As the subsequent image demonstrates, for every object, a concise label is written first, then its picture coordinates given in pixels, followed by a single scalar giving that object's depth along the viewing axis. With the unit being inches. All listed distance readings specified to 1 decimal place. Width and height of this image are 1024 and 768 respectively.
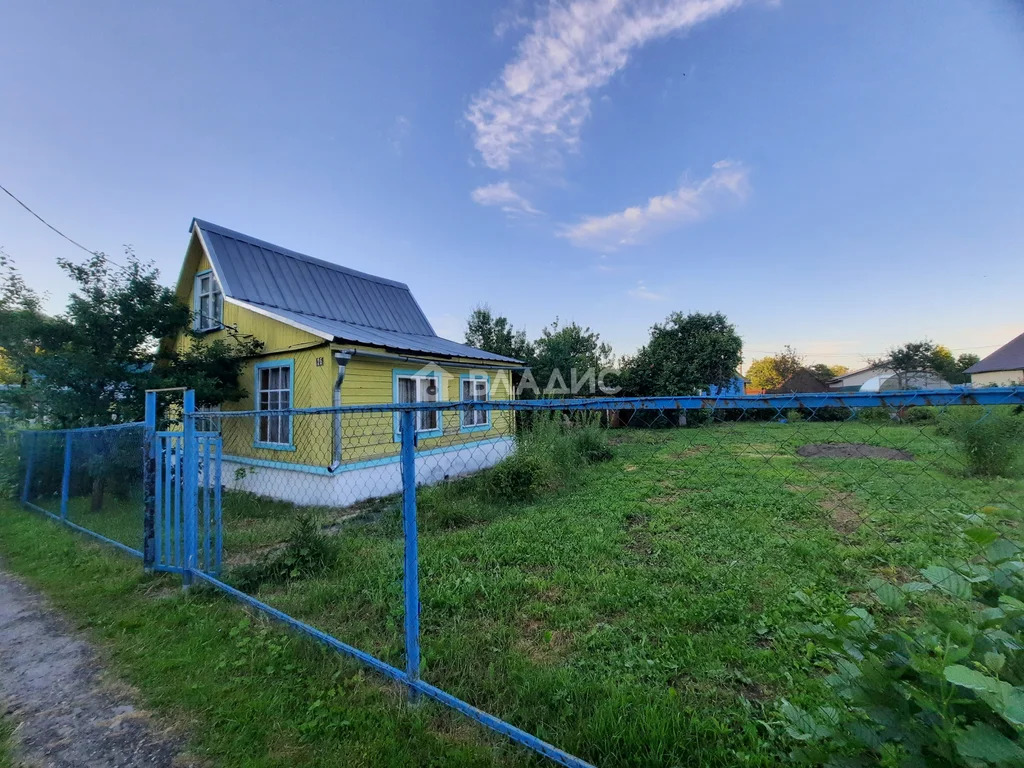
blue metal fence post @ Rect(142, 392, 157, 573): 147.0
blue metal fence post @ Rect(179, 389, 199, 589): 135.5
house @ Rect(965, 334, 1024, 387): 1041.5
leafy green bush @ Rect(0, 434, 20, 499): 290.5
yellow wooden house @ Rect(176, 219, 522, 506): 287.3
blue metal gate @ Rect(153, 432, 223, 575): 135.8
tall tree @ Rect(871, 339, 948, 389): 1408.7
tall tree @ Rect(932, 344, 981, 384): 1301.7
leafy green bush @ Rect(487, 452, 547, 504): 260.4
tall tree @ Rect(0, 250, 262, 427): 260.8
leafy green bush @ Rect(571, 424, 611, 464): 393.7
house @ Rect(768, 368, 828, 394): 1326.3
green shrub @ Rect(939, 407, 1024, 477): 258.1
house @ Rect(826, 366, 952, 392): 1037.8
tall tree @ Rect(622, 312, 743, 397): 707.4
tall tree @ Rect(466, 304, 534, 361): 753.0
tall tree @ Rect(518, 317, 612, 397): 685.9
